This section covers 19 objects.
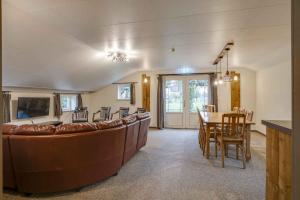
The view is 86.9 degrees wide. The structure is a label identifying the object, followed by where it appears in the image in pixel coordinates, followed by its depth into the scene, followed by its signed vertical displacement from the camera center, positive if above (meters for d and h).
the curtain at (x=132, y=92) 6.47 +0.30
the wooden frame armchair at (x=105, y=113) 6.30 -0.51
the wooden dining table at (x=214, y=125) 3.07 -0.56
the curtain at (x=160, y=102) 6.23 -0.09
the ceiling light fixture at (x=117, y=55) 3.88 +1.14
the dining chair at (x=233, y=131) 2.82 -0.61
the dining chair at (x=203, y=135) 3.49 -0.83
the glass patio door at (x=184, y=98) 6.12 +0.05
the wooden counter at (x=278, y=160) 1.13 -0.49
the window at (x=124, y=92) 6.71 +0.34
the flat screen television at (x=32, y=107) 4.41 -0.18
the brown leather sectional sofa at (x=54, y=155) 1.95 -0.70
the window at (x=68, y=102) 5.99 -0.06
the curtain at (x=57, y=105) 5.51 -0.16
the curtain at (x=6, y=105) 4.03 -0.10
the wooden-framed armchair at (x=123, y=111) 6.13 -0.43
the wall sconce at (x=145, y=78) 6.36 +0.88
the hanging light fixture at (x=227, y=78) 3.64 +0.49
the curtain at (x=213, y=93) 5.81 +0.23
